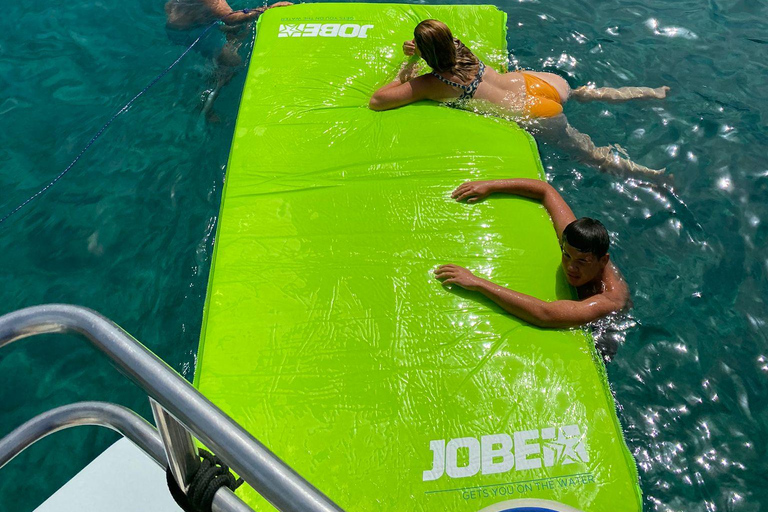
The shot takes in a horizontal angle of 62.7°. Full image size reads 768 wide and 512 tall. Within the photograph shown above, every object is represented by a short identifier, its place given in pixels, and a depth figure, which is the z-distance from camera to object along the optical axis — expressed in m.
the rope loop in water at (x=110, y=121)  4.33
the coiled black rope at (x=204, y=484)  1.20
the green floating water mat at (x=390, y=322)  2.54
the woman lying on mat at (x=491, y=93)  3.93
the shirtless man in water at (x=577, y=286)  2.95
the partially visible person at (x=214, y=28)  5.06
